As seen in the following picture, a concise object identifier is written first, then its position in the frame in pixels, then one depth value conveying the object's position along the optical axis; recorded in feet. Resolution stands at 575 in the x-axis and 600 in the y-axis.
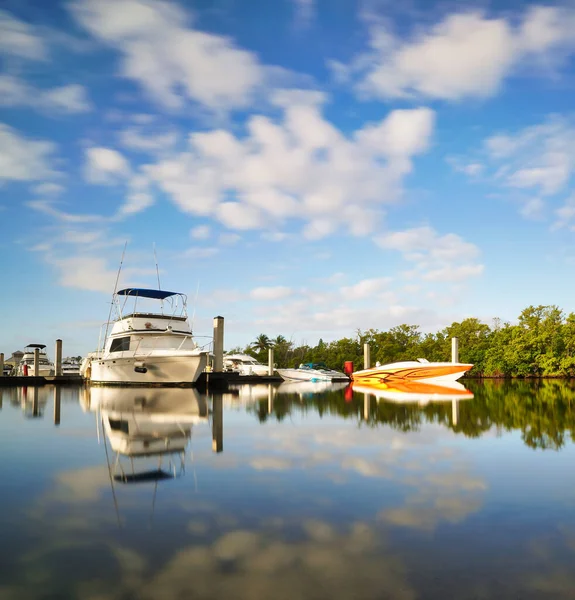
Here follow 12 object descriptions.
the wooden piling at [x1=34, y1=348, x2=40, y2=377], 158.20
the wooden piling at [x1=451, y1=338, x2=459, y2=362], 174.54
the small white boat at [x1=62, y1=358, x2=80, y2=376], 198.31
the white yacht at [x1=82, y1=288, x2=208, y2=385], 107.55
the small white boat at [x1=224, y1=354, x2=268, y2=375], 182.29
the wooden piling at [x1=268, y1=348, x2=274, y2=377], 172.45
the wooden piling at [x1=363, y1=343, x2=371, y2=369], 189.57
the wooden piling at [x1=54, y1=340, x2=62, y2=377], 155.43
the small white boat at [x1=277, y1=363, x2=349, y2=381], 182.70
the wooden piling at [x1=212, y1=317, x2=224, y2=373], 125.59
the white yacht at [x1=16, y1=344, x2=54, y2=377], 181.20
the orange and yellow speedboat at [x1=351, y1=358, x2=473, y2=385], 151.43
